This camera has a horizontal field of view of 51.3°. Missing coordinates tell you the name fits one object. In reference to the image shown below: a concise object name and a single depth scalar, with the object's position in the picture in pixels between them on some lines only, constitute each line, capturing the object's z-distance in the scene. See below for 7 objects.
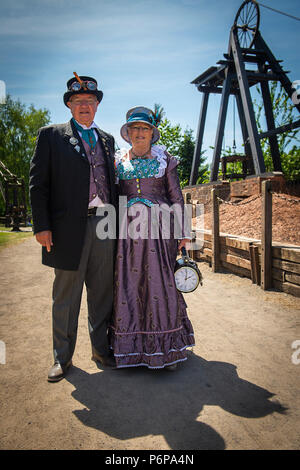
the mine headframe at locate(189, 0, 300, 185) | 10.87
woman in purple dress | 2.56
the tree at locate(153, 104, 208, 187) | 18.12
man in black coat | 2.43
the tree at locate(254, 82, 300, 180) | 11.75
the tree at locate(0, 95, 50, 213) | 29.83
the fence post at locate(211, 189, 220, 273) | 5.91
